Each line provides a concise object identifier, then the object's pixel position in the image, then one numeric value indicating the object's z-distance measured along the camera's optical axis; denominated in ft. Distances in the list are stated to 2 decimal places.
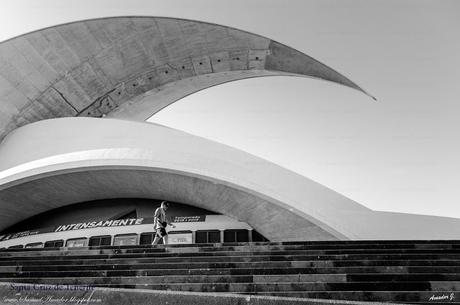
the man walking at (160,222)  25.66
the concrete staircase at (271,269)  12.21
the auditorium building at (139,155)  39.68
